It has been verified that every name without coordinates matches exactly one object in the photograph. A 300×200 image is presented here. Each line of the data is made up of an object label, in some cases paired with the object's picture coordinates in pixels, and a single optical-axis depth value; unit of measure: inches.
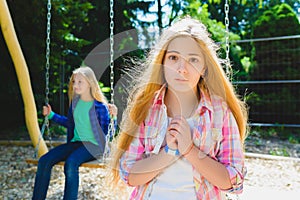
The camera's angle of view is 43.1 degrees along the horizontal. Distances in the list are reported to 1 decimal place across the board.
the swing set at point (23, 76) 118.7
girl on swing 86.4
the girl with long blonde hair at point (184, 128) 37.7
